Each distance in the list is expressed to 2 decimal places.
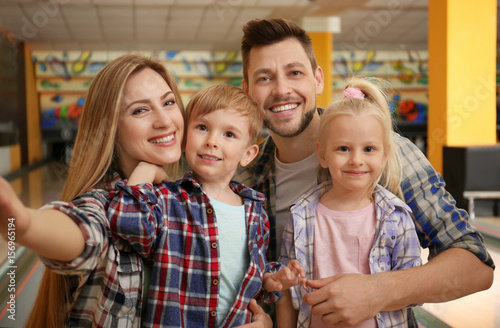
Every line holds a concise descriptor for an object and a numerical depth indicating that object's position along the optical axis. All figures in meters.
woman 1.01
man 1.22
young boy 1.12
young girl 1.30
